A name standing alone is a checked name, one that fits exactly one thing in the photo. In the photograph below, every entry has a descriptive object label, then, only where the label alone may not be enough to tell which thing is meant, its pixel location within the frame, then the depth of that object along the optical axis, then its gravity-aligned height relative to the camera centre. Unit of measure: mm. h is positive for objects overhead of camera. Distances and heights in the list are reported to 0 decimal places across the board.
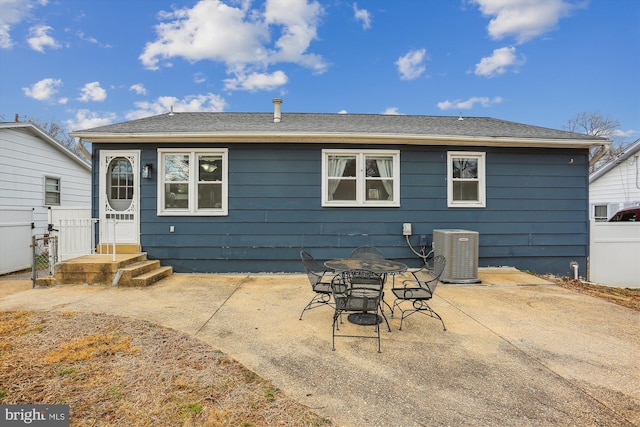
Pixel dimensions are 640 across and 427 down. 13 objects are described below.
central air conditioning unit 5695 -876
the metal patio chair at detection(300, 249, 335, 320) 3755 -969
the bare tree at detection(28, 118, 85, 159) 22031 +6030
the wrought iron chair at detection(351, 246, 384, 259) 4570 -656
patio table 3475 -681
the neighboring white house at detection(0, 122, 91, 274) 7238 +856
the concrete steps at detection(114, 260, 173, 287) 5164 -1184
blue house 6328 +455
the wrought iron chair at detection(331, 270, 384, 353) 3007 -958
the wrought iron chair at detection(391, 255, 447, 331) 3502 -989
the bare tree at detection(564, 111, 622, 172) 21344 +6456
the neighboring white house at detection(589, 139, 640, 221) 11555 +1131
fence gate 5018 -822
